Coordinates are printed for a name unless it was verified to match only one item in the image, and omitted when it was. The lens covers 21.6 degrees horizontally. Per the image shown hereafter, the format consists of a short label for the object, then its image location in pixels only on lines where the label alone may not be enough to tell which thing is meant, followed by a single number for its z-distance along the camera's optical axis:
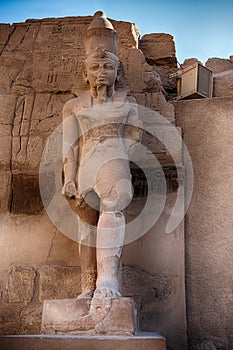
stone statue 4.20
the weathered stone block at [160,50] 6.41
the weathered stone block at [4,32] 6.07
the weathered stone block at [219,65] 6.84
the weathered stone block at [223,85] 6.31
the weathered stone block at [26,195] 5.36
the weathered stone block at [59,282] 5.04
